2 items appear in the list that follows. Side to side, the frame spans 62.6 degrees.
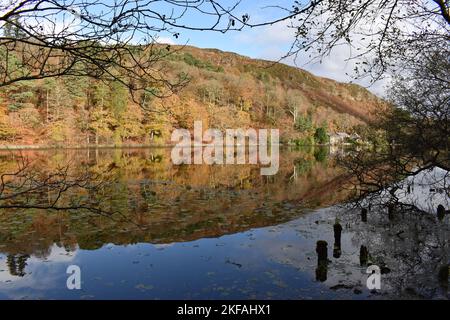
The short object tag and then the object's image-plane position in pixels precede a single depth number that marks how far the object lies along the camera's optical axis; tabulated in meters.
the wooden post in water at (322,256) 7.11
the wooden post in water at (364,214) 10.82
